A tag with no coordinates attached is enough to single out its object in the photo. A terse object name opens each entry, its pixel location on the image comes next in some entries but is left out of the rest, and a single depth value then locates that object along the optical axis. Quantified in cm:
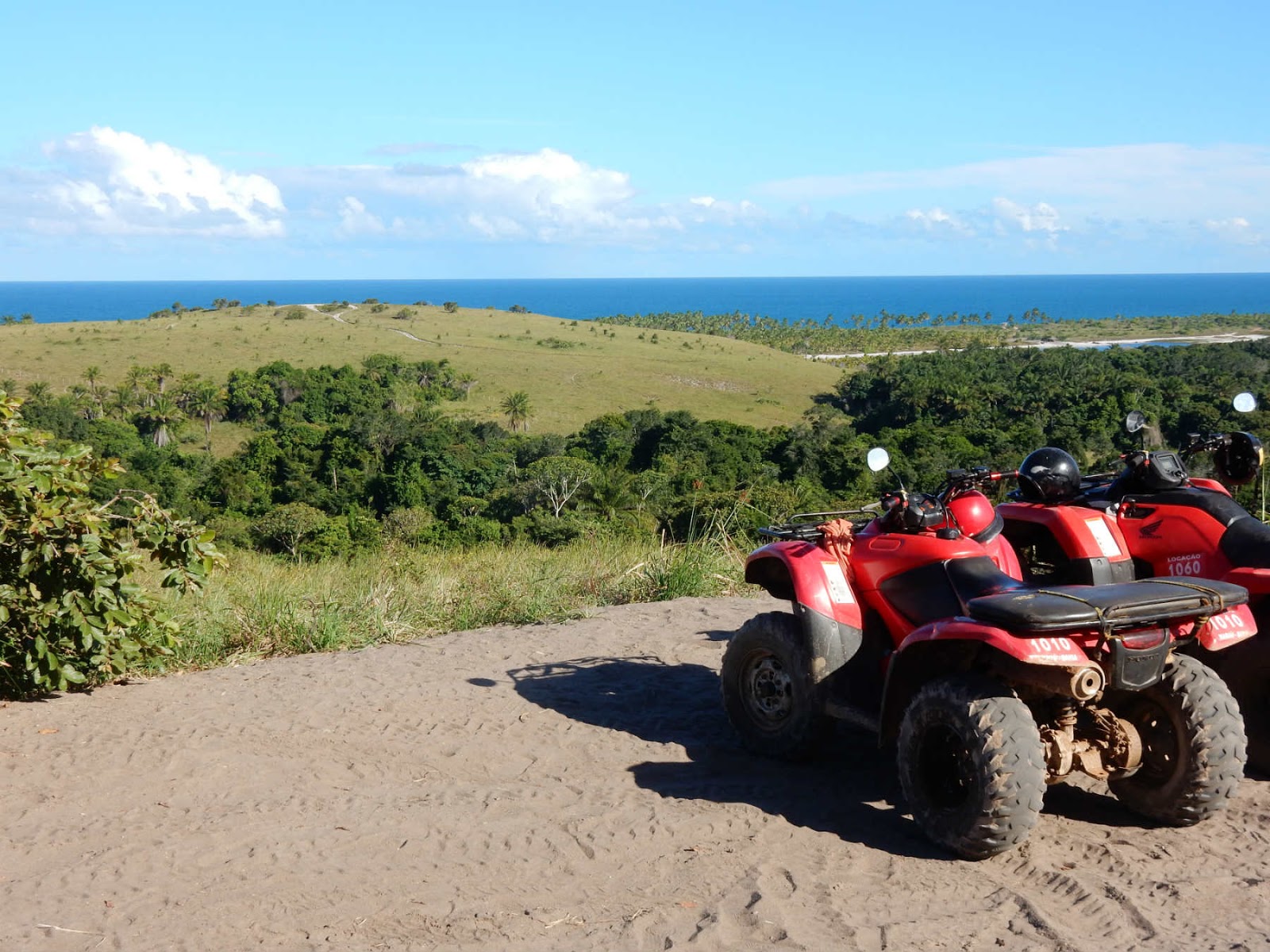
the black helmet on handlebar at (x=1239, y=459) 620
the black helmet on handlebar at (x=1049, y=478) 606
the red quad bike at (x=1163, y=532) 550
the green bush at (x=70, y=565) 605
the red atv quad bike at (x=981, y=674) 434
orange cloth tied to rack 555
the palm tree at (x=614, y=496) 3044
